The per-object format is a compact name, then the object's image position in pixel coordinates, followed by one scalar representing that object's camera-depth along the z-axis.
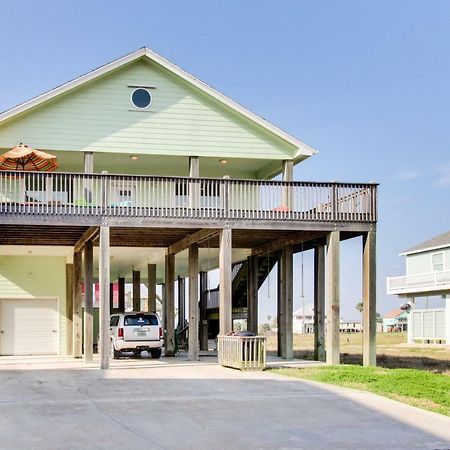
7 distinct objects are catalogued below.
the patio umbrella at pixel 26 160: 23.71
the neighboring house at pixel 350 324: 138.15
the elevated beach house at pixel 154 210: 23.23
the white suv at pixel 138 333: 27.11
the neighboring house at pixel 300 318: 139.62
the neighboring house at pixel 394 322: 115.56
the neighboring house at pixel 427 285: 52.44
